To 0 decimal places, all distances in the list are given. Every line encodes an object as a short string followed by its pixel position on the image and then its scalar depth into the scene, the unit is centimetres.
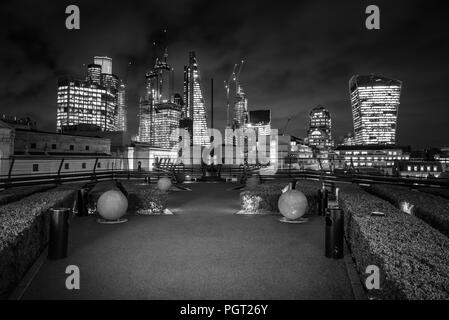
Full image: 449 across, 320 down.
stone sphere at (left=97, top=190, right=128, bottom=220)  903
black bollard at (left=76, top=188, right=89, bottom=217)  1028
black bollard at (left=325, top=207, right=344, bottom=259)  594
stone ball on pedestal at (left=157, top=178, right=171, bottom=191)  1605
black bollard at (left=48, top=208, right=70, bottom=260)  595
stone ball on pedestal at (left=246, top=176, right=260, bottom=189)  1731
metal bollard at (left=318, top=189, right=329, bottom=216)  1050
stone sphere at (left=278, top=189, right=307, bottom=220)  908
